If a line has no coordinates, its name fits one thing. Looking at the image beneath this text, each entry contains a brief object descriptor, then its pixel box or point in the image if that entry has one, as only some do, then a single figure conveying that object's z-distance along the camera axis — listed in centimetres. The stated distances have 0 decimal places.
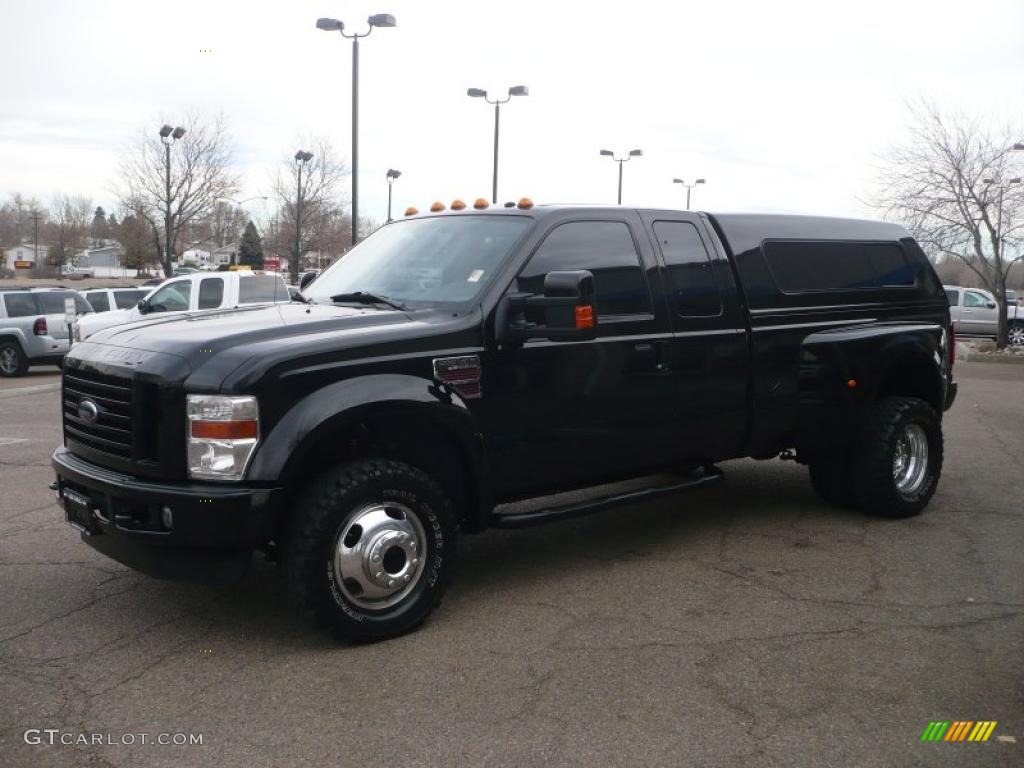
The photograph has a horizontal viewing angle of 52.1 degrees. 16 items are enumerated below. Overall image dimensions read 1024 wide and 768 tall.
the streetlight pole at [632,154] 2931
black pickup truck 431
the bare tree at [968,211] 2311
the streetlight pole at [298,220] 4088
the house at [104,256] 11425
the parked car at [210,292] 1698
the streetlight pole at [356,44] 1984
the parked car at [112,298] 2242
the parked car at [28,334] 1869
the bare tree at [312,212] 4491
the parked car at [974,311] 2989
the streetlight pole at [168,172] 3522
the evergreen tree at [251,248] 6625
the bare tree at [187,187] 4200
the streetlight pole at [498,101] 2586
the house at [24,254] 11646
